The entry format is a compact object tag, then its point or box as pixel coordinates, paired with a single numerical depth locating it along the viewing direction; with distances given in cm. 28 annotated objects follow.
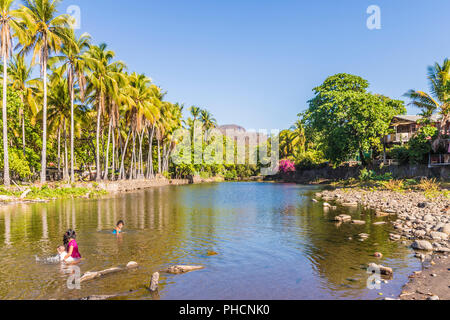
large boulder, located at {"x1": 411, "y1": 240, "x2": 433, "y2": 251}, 1284
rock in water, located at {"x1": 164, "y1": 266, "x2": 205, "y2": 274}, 1063
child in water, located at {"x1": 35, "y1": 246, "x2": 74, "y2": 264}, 1182
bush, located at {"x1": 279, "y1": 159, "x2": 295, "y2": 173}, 8081
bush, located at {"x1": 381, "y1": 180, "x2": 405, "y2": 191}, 3547
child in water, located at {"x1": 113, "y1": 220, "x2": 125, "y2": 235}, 1630
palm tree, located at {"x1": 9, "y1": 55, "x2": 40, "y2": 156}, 4184
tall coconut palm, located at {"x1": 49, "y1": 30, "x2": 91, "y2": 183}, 3775
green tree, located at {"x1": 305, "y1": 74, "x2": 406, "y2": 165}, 4597
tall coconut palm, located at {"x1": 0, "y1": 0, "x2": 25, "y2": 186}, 2986
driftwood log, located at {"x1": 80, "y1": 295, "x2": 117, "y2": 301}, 820
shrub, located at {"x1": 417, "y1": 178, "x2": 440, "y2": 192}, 3147
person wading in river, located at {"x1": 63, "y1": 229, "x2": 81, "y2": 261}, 1187
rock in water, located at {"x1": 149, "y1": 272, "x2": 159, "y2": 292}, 910
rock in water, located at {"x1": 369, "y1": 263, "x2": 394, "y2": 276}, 1009
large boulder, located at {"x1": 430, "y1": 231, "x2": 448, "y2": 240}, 1427
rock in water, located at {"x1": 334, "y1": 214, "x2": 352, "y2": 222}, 2053
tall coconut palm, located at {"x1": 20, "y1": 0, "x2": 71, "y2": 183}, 3384
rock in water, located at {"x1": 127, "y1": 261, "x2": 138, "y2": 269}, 1106
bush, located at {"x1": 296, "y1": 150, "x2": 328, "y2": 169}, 7184
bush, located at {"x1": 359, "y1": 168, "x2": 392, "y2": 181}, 4550
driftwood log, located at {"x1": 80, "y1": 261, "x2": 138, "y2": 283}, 984
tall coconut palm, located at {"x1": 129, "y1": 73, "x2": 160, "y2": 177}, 5238
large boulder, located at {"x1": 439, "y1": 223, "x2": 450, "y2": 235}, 1491
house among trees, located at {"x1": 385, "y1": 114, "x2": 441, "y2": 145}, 4950
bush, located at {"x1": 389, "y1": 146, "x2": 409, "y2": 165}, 4491
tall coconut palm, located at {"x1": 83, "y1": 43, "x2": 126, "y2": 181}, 3981
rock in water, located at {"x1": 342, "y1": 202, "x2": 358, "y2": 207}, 2820
